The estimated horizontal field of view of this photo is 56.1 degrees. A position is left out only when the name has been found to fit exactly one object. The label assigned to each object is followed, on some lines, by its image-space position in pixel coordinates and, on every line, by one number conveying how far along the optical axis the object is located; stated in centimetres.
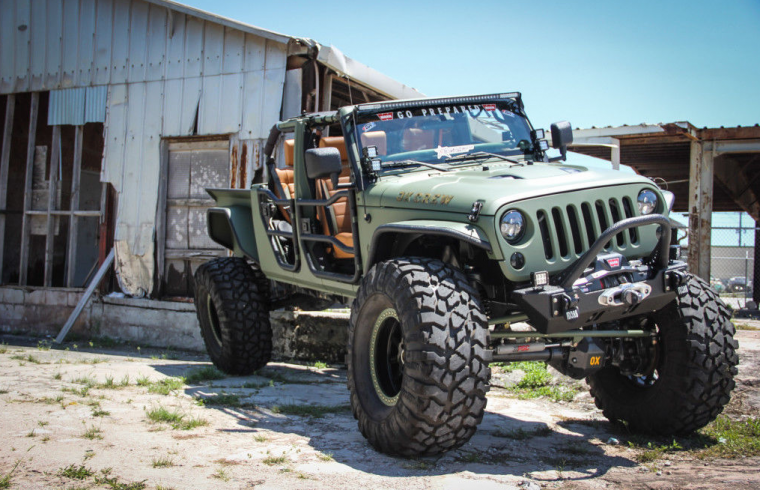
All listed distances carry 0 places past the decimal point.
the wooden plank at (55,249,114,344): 1059
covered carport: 1295
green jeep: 389
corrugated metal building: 949
